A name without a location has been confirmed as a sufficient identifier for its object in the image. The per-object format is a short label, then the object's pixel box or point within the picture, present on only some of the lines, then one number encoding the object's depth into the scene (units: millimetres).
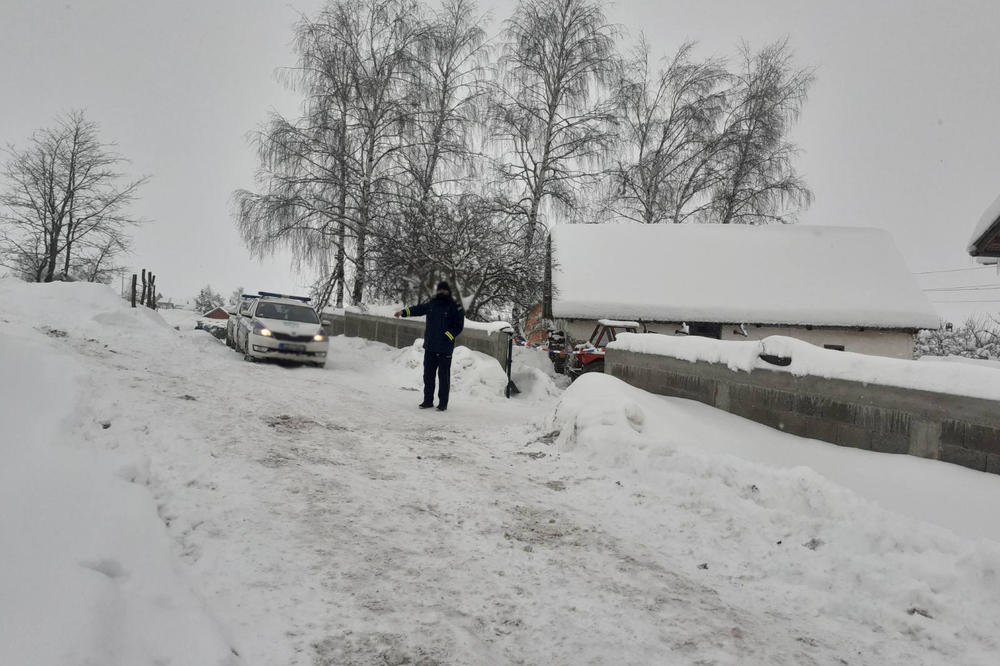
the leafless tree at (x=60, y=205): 31047
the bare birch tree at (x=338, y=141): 21562
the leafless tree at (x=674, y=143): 25484
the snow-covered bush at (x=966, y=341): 30638
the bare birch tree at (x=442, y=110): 22250
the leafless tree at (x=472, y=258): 16234
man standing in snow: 8914
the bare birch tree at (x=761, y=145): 25656
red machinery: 14773
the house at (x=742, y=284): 19281
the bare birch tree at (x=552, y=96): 22328
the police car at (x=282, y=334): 13383
